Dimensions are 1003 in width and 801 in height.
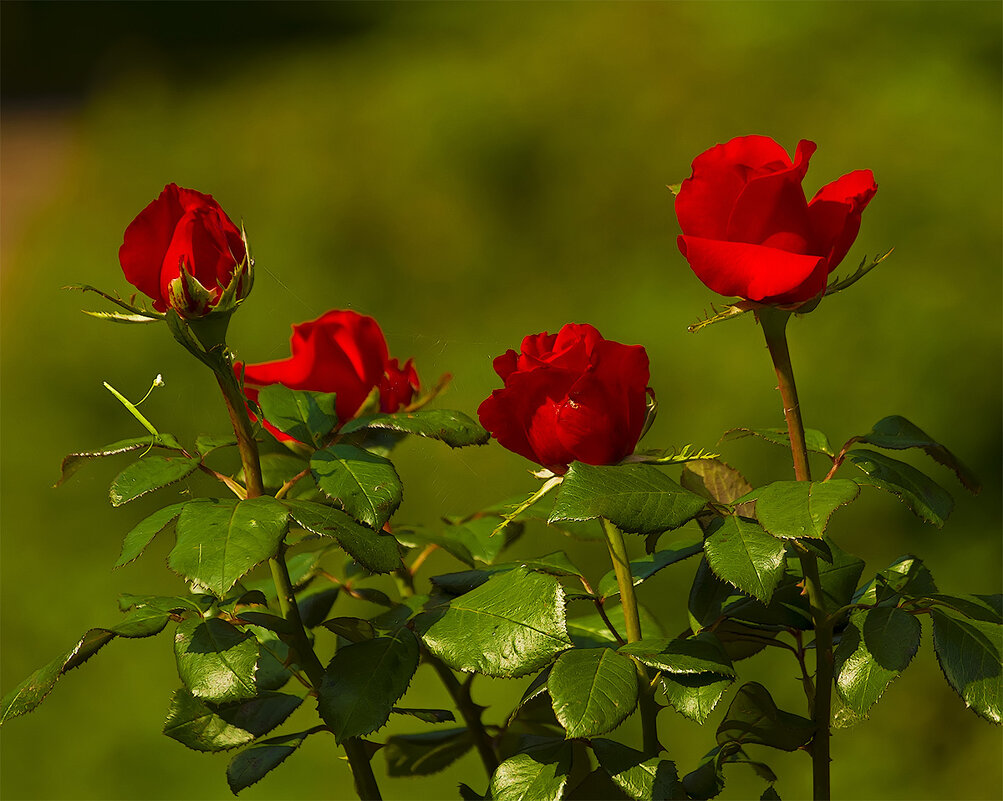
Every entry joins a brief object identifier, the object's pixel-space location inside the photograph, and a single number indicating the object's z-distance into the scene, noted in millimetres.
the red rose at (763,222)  2591
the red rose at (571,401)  2612
